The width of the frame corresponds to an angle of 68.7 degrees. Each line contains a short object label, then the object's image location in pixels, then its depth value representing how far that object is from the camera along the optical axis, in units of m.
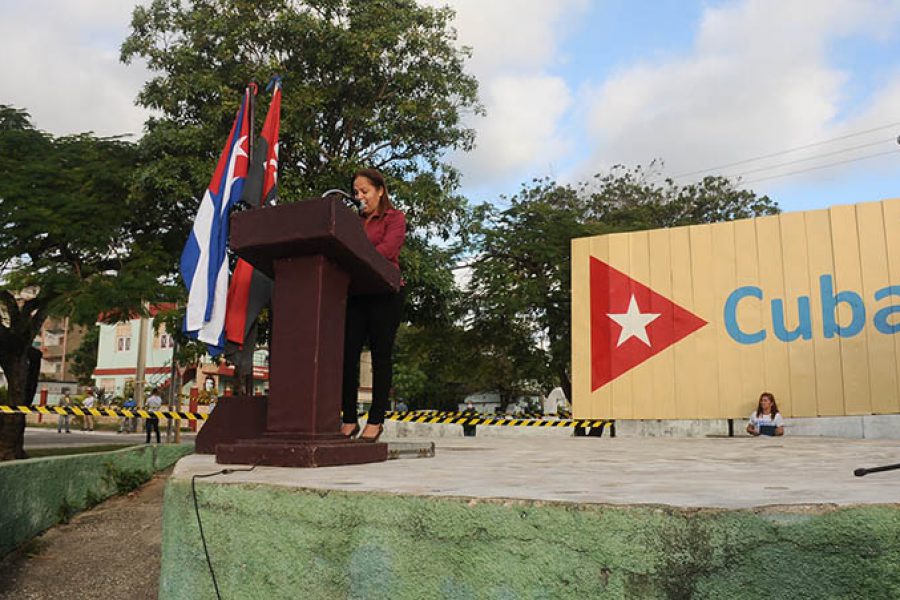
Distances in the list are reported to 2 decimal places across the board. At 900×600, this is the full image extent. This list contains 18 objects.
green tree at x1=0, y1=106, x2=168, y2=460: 8.95
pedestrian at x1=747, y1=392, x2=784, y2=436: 7.23
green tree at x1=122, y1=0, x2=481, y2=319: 11.30
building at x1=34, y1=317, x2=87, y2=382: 54.27
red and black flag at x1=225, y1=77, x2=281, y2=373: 3.45
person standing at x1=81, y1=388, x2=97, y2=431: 24.64
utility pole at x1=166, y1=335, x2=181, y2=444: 13.64
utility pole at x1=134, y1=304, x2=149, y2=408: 21.55
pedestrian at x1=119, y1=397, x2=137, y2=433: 25.63
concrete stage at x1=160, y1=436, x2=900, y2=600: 1.15
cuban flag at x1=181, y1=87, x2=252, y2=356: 3.35
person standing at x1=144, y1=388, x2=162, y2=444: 19.77
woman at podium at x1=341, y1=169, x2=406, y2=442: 3.02
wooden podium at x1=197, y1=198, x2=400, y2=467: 2.22
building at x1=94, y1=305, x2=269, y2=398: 39.25
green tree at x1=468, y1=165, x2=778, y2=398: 16.03
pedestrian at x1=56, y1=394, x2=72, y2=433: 25.92
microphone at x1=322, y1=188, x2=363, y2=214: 3.03
